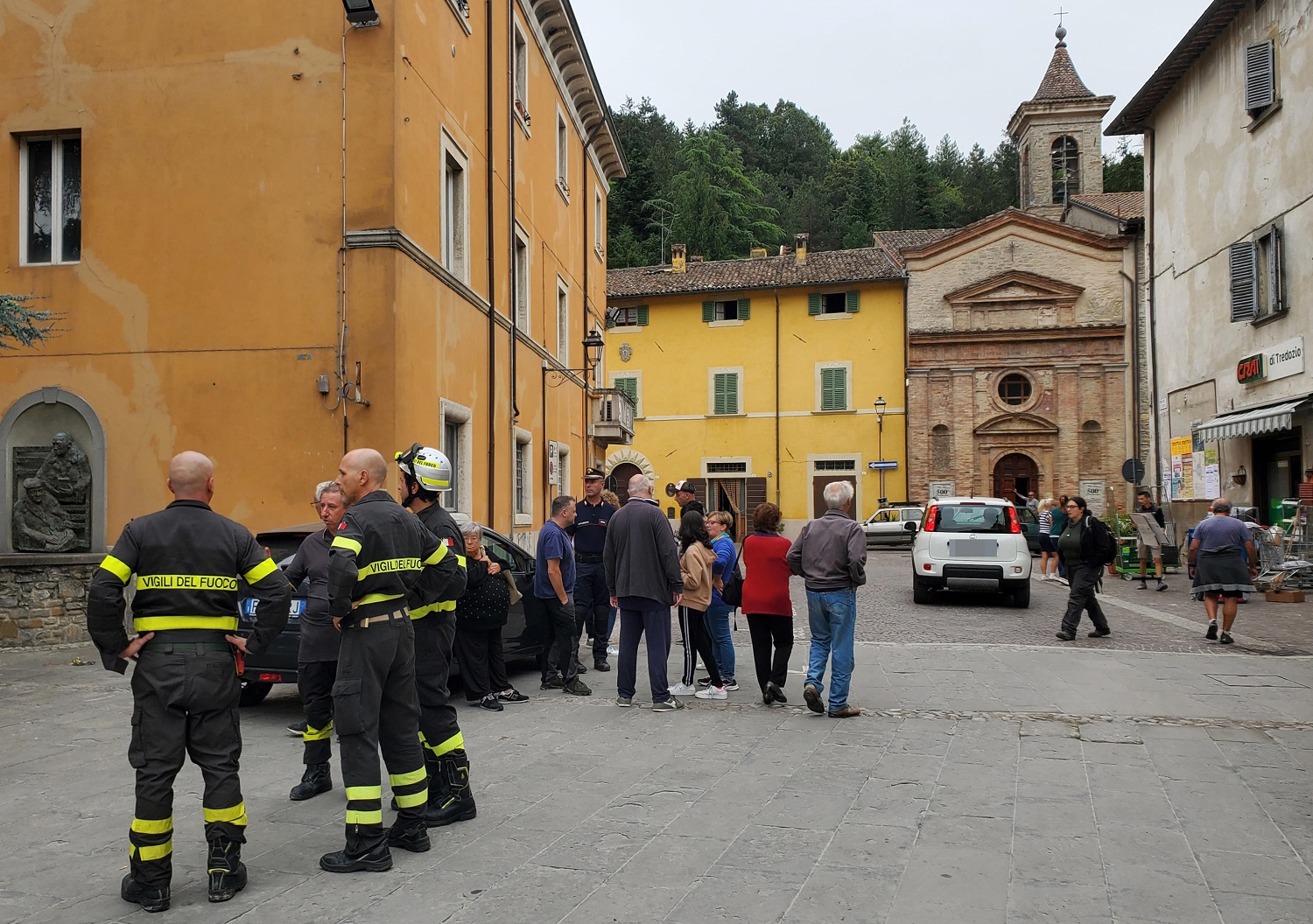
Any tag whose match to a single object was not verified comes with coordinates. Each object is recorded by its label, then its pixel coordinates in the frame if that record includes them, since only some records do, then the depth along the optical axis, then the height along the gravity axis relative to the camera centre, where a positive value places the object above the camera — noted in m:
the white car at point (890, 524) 35.56 -1.09
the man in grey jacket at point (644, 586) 8.45 -0.74
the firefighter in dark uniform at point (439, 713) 5.25 -1.09
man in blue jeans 8.13 -0.76
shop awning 18.95 +1.26
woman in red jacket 8.59 -0.90
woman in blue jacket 9.04 -0.98
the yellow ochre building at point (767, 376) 42.12 +4.58
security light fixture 12.51 +5.54
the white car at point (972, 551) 16.86 -0.94
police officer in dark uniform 10.38 -0.70
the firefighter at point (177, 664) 4.23 -0.69
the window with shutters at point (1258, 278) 19.78 +4.01
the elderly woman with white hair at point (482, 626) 7.97 -1.04
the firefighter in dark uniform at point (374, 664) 4.60 -0.76
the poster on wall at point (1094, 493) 39.66 -0.06
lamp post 41.81 +2.33
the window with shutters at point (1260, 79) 20.09 +7.69
